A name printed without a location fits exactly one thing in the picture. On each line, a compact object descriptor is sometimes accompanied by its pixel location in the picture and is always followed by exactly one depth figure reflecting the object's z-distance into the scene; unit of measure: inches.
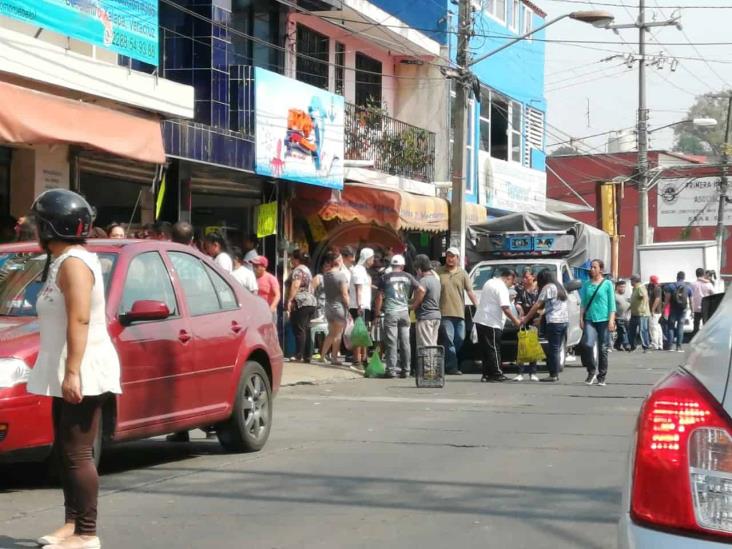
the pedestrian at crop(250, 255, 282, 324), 657.6
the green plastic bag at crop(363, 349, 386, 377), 711.1
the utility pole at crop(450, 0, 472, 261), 903.7
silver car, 103.2
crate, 636.7
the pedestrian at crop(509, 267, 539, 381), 773.3
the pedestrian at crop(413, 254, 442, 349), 706.8
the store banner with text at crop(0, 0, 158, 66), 525.1
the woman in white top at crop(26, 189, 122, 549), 230.7
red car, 289.6
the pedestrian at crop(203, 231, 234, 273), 610.5
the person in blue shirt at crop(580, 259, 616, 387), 657.6
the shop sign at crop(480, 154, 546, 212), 1216.2
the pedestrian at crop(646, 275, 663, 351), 1149.7
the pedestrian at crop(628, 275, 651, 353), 1129.4
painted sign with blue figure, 769.6
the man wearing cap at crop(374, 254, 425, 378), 708.7
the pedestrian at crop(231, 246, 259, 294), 607.8
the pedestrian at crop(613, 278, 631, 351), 1142.8
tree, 3975.9
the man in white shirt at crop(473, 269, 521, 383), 699.4
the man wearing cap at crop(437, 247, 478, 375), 742.5
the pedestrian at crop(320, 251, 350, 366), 723.4
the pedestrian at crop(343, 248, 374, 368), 760.3
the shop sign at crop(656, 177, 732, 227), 2274.9
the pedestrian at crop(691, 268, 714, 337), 1154.7
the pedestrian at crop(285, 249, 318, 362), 750.5
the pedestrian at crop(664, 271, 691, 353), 1104.8
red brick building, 2297.0
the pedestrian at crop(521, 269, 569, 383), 694.5
